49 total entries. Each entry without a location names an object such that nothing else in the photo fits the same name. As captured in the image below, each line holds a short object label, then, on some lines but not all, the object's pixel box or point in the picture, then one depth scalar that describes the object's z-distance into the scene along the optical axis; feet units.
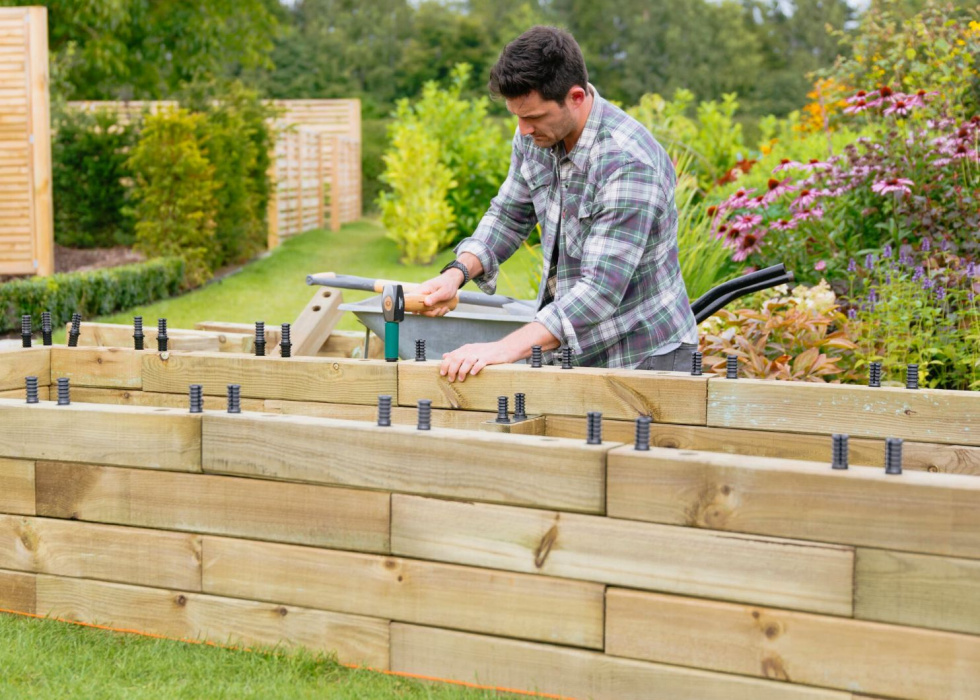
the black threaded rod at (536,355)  10.86
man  10.77
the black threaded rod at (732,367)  10.47
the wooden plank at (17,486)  9.95
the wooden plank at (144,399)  12.44
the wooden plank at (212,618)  8.84
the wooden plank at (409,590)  8.11
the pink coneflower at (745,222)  20.83
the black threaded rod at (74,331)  13.87
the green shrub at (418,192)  49.98
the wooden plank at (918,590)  6.99
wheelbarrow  13.66
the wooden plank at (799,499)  7.02
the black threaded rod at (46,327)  13.28
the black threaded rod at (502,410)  9.66
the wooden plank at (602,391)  10.61
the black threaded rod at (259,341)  12.50
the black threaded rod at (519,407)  10.11
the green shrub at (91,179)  48.80
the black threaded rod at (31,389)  10.02
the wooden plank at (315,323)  15.21
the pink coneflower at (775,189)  20.48
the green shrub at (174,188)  43.39
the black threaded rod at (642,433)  8.09
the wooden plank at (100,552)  9.43
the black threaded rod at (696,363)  10.77
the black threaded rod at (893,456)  7.33
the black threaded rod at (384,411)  8.82
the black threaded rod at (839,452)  7.46
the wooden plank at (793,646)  7.07
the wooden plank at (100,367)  12.95
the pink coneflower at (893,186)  19.97
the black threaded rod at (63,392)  9.97
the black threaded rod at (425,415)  8.68
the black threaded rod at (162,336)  13.20
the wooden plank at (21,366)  12.76
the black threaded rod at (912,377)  9.98
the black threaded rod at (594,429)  8.24
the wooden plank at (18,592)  9.98
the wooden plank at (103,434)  9.38
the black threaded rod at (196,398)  9.36
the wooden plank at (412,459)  8.09
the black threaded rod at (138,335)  13.51
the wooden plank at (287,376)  11.59
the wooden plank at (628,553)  7.39
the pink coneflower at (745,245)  20.70
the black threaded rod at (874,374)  10.30
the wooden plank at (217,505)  8.79
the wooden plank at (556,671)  7.61
